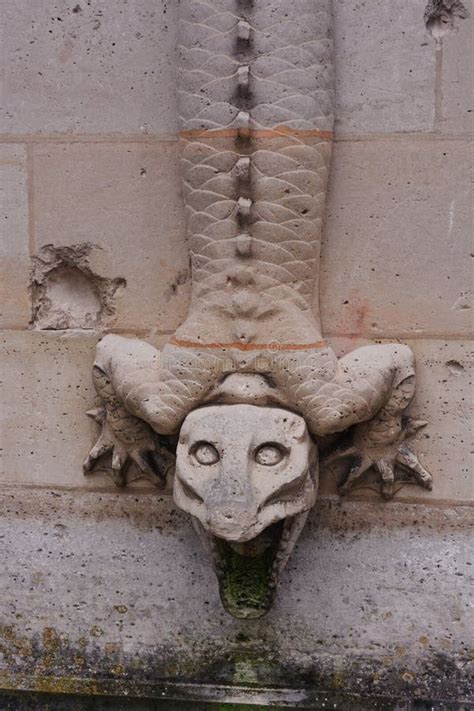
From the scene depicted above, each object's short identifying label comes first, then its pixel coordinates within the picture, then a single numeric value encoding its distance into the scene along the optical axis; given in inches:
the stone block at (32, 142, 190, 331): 204.2
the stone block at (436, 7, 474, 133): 193.3
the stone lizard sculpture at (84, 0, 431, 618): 183.2
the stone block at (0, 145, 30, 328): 209.5
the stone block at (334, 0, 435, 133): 194.5
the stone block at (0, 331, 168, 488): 213.0
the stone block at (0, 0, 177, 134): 202.1
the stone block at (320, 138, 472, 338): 196.7
